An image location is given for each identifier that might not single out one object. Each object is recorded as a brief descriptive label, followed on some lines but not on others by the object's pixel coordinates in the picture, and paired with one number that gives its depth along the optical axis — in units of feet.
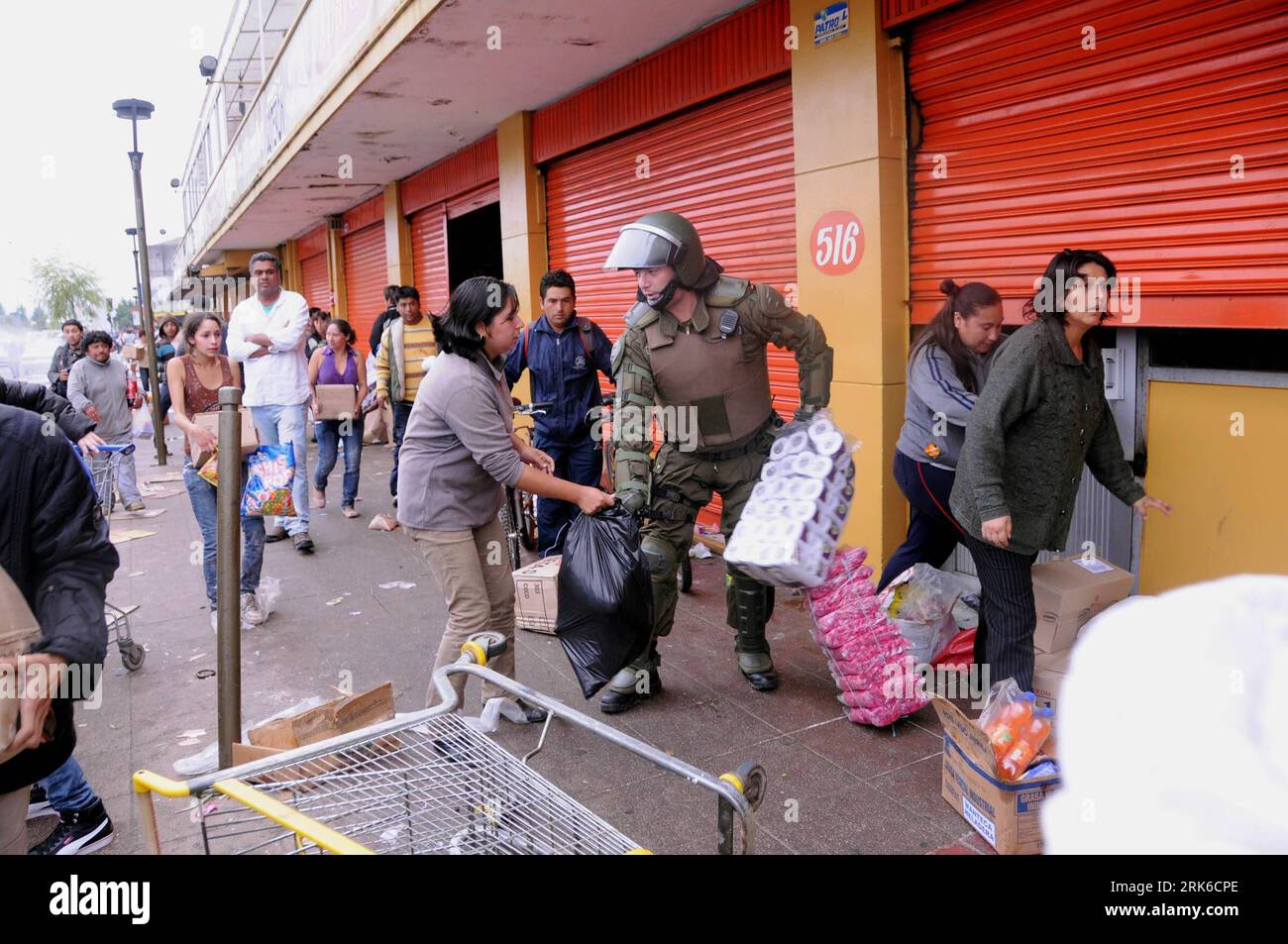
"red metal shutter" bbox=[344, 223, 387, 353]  53.52
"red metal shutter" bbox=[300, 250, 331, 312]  68.85
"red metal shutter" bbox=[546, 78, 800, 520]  21.16
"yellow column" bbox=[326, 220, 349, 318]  60.23
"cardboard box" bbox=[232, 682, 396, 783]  11.43
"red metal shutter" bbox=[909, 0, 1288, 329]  12.33
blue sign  17.85
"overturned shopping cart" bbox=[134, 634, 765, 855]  6.23
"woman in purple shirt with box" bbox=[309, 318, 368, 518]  29.50
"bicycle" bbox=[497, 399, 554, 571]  20.80
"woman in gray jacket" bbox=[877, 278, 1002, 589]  14.30
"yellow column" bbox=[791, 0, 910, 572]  17.46
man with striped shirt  27.66
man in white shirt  22.68
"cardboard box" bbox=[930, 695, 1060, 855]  10.00
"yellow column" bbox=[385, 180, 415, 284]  46.65
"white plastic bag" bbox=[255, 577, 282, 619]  20.56
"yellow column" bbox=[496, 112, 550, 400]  32.42
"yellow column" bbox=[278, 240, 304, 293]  77.71
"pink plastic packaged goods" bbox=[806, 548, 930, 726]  13.43
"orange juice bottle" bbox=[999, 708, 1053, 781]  10.02
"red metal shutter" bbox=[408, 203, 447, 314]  42.80
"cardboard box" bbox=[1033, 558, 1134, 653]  13.04
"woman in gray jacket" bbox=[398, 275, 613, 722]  12.55
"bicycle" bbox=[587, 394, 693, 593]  20.19
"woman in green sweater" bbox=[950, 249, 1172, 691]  11.68
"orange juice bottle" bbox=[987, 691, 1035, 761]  10.21
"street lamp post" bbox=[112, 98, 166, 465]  48.37
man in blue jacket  21.03
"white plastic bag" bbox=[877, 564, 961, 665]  14.38
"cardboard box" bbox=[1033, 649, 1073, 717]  12.94
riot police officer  14.06
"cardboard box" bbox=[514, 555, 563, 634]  18.56
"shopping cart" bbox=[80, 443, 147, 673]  17.37
